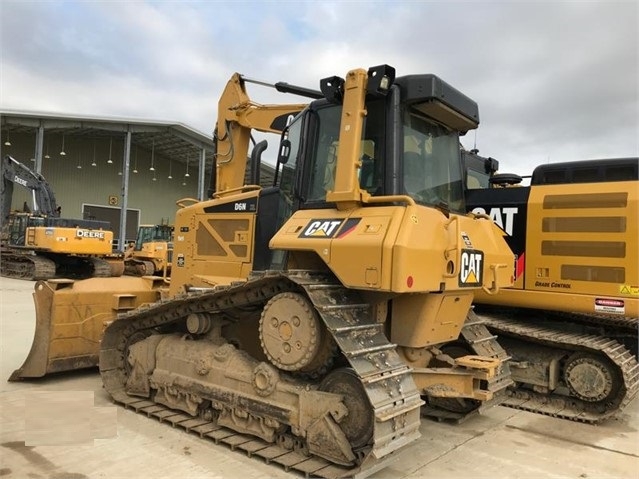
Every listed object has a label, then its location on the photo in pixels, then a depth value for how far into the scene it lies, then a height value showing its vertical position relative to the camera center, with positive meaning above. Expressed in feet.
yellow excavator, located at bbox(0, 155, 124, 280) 65.10 +0.17
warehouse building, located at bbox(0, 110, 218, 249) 95.71 +18.80
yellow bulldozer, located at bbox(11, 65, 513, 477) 12.86 -1.27
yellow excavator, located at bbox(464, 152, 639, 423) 19.10 -0.83
